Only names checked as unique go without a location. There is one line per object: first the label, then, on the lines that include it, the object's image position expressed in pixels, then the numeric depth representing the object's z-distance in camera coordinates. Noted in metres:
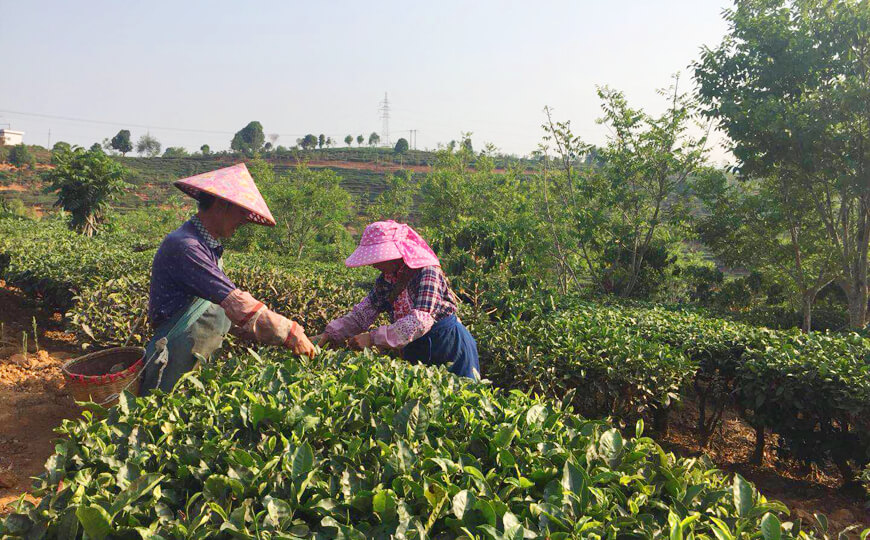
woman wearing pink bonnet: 2.60
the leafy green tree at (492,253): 5.67
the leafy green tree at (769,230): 8.91
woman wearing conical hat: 2.38
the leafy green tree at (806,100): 7.09
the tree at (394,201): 28.52
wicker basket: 2.36
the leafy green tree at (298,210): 19.94
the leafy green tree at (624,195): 8.61
